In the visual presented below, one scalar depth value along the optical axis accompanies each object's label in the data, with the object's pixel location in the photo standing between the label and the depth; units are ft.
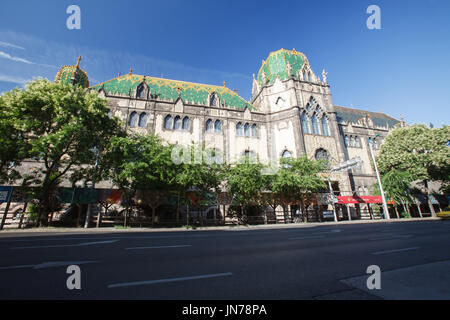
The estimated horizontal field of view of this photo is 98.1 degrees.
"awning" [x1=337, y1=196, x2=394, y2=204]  90.43
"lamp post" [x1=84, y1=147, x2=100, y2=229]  55.10
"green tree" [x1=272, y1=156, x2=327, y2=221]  72.84
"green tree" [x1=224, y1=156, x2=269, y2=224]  66.80
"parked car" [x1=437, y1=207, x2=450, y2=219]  77.51
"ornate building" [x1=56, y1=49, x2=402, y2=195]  92.89
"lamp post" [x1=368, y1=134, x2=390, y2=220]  82.28
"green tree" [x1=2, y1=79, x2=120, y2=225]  48.65
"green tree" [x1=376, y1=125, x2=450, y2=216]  91.97
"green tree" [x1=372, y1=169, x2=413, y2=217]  92.48
